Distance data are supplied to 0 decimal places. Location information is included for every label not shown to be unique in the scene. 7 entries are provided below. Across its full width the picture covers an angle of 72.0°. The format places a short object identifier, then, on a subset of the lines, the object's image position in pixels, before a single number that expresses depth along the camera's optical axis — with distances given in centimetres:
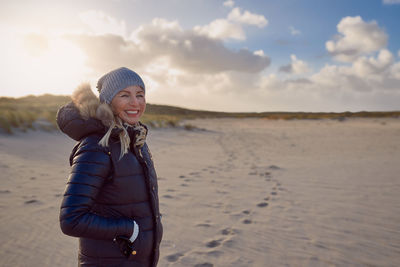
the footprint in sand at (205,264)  282
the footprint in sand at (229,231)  359
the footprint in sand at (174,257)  293
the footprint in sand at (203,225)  385
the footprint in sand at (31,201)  432
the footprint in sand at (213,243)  325
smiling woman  135
